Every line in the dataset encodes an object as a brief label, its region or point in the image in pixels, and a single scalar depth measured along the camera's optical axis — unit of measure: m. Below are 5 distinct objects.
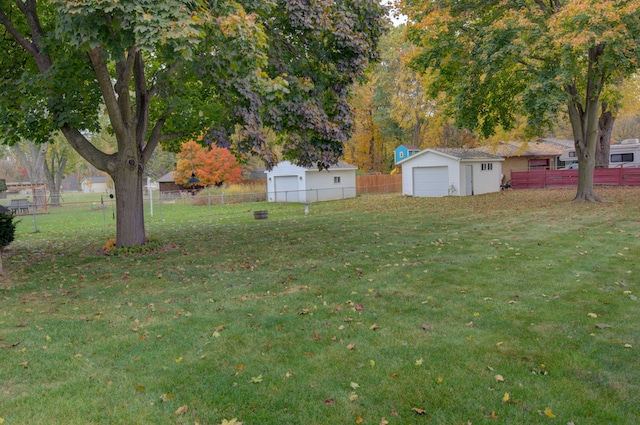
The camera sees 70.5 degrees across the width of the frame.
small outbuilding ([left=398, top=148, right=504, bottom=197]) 27.19
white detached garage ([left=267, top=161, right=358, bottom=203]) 29.67
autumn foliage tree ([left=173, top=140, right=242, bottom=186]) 38.19
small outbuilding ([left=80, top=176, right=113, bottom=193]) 91.75
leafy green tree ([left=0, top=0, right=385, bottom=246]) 8.61
